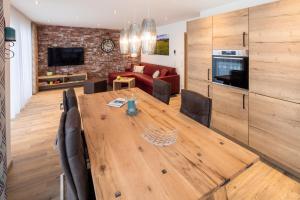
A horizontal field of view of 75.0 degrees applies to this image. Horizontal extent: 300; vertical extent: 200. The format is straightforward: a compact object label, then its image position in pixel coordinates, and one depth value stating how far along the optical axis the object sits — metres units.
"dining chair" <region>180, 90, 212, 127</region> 1.82
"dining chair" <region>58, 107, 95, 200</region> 1.05
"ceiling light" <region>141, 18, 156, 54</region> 1.99
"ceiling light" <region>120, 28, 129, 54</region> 2.54
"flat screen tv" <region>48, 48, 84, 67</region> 7.49
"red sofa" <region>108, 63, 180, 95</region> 6.20
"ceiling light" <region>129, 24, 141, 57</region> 2.27
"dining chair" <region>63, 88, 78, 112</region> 2.00
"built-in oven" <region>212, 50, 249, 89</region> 2.72
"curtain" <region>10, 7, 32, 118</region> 4.42
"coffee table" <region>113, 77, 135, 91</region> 6.54
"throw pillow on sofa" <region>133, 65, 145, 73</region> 8.17
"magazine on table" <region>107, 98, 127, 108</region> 2.37
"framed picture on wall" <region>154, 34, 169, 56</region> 7.18
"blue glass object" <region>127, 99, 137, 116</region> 2.04
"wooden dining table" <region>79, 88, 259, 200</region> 0.94
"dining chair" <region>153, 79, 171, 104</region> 2.65
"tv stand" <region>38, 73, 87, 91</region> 7.38
